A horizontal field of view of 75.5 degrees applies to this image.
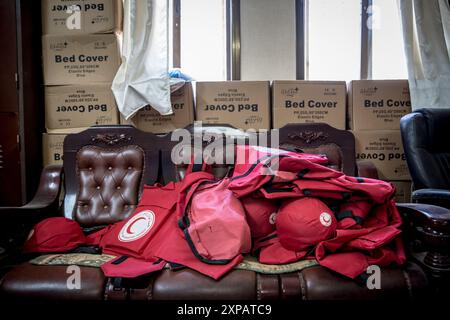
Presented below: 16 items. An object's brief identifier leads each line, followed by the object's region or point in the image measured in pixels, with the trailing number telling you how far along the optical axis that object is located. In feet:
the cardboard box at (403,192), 5.53
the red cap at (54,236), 3.84
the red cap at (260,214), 3.71
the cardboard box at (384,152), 5.52
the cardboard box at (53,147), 5.63
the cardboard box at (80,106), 5.62
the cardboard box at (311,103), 5.56
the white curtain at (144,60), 5.30
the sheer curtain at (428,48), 5.42
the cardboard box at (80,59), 5.58
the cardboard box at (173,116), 5.65
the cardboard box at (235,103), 5.61
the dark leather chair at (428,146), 4.54
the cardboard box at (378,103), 5.56
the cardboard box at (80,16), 5.56
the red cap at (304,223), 3.32
